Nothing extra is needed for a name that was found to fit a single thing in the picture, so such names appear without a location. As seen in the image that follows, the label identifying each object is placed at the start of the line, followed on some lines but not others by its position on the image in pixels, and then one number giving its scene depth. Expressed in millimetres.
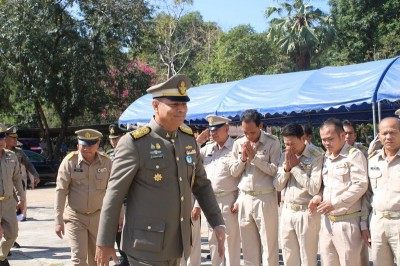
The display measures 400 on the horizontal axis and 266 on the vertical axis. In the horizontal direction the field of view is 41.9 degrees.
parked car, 21344
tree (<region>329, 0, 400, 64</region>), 26781
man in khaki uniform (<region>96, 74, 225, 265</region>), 3588
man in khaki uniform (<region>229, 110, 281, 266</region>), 6129
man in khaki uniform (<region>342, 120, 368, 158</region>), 7324
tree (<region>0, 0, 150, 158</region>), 22062
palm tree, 30234
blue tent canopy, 8531
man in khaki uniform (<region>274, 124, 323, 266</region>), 5531
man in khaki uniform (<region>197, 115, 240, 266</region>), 6734
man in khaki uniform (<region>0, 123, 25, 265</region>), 7078
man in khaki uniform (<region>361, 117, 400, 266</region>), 4543
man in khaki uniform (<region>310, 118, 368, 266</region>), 4969
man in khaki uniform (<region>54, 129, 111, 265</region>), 5894
